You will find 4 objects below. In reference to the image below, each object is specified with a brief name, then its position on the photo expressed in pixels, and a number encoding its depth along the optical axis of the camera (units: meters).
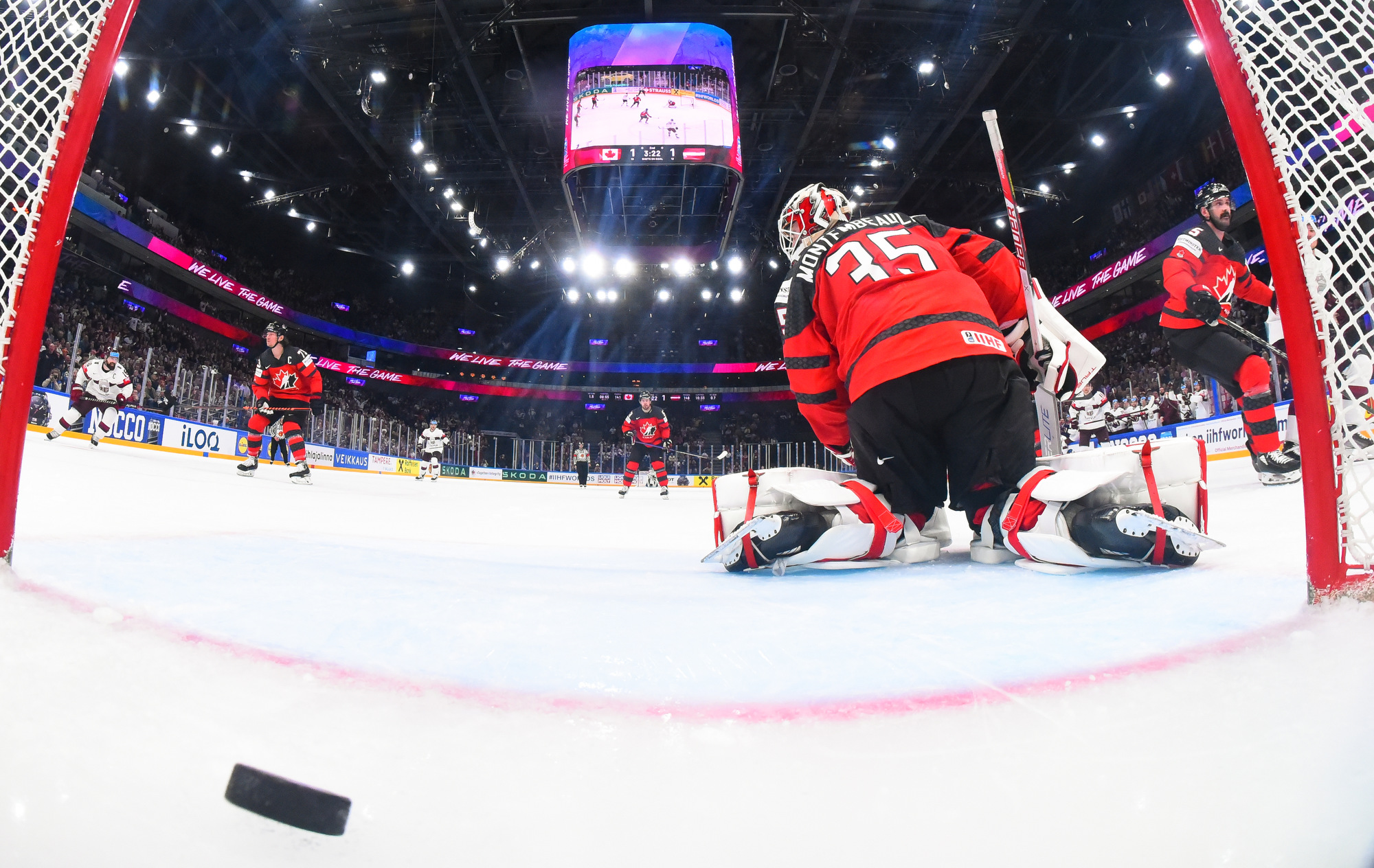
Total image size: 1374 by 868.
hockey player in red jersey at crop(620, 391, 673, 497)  11.23
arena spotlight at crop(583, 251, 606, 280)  17.45
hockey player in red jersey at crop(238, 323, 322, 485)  7.93
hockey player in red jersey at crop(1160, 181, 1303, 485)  3.95
